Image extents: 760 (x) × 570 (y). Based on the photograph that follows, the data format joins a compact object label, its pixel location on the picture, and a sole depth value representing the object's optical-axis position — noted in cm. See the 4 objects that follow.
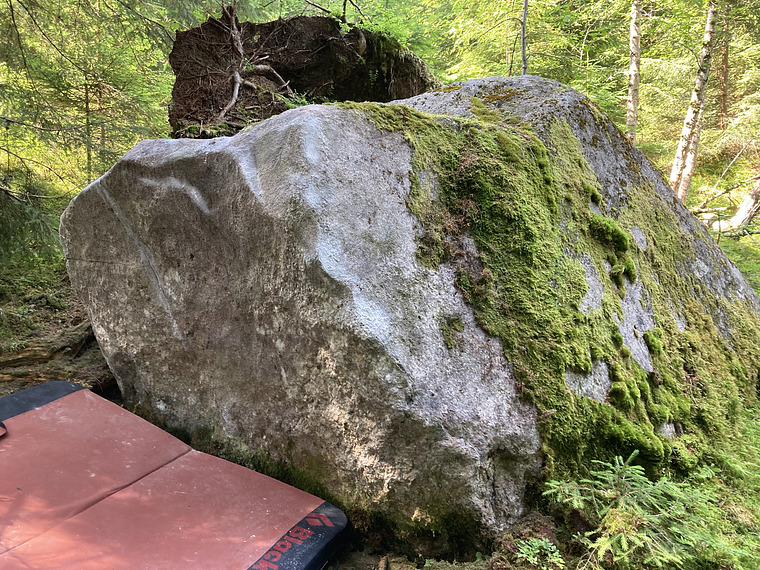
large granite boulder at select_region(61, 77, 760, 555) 206
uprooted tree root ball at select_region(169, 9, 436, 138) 539
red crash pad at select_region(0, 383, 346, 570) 188
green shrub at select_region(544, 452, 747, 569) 189
